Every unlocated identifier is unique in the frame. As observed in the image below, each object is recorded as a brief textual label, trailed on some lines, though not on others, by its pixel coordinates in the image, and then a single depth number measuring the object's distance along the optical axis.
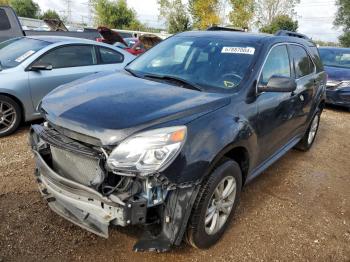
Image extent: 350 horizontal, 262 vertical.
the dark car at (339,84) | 8.86
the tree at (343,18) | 42.72
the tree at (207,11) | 34.91
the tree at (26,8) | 58.28
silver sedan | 5.12
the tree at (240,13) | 34.25
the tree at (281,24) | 34.19
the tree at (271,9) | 38.47
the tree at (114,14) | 47.81
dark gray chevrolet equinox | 2.30
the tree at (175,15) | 38.47
